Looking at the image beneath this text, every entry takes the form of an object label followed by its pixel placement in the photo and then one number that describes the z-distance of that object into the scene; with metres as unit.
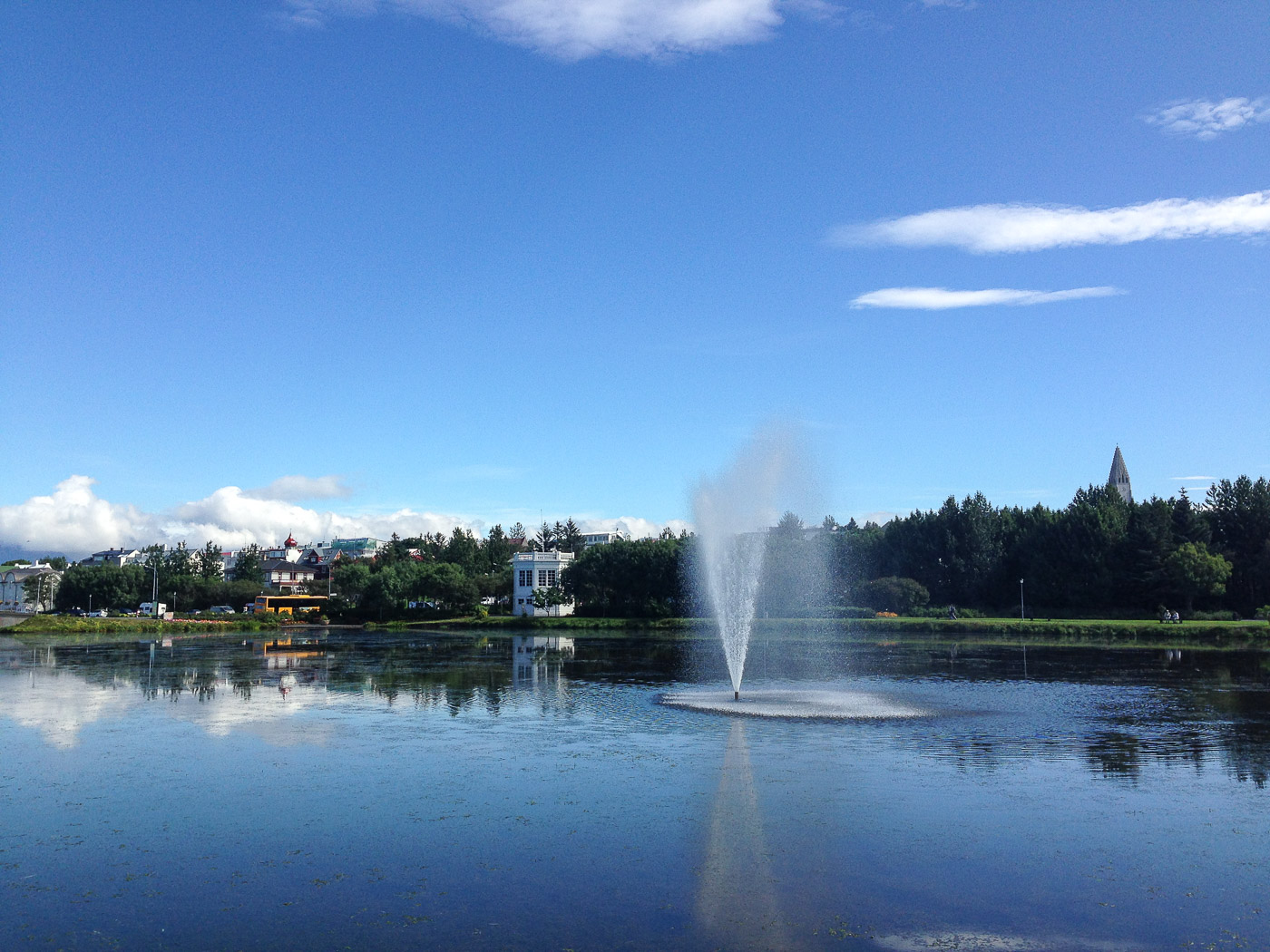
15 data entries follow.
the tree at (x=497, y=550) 154.38
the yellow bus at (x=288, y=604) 128.00
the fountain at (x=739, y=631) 33.09
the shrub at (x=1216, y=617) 80.50
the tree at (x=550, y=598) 107.88
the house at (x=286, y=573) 186.25
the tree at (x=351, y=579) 118.20
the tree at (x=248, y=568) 160.00
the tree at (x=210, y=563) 155.86
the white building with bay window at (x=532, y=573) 115.25
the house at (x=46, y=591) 179.43
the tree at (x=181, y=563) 145.86
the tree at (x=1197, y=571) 81.50
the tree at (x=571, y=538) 167.38
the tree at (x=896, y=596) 94.50
